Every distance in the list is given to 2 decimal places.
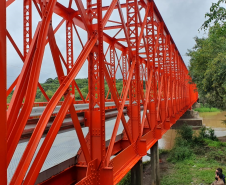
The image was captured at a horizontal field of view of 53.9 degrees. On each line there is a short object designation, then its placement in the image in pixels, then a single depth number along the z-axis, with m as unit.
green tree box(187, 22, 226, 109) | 13.91
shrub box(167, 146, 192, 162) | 20.28
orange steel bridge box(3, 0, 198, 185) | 2.54
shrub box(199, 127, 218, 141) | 26.67
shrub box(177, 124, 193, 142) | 27.27
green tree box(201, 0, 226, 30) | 8.05
